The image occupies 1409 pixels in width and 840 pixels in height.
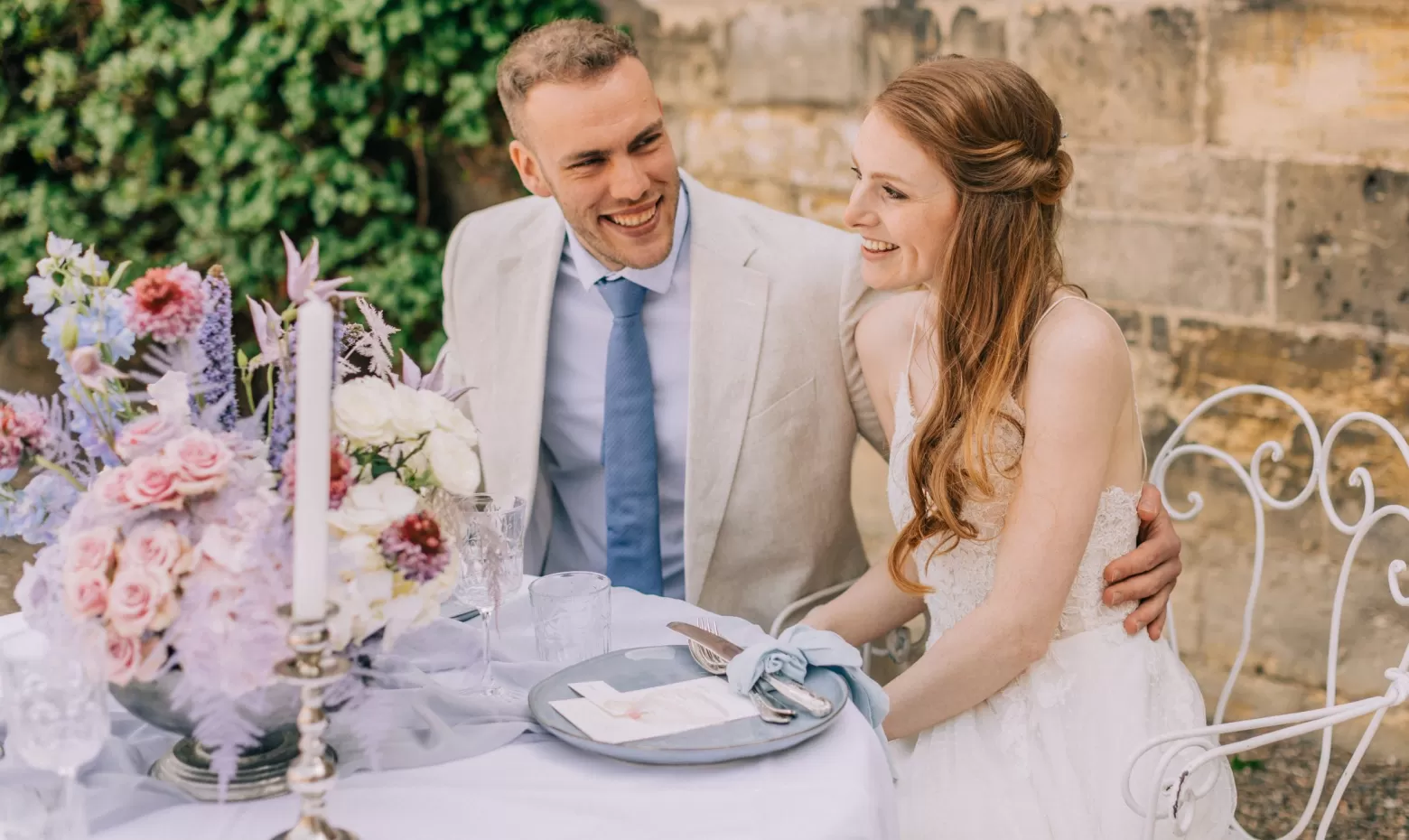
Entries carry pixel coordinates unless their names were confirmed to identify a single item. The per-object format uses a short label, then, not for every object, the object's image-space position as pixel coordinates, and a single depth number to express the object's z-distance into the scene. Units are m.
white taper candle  1.18
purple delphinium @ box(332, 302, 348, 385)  1.53
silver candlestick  1.21
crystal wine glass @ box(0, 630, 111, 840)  1.36
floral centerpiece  1.33
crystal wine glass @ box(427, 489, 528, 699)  1.77
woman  2.04
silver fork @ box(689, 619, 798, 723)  1.62
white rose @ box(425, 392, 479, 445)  1.54
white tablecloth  1.44
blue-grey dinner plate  1.55
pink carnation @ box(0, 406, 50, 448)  1.45
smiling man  2.61
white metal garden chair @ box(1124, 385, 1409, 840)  1.76
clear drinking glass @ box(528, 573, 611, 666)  1.82
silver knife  1.64
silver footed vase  1.41
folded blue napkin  1.70
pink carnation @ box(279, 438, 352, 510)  1.38
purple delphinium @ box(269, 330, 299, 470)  1.45
